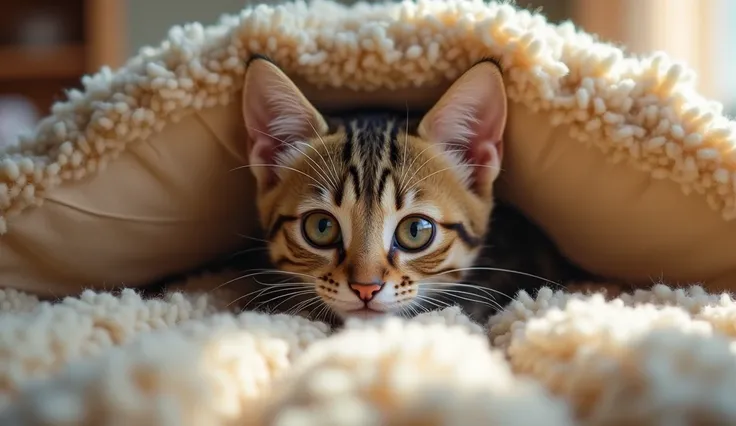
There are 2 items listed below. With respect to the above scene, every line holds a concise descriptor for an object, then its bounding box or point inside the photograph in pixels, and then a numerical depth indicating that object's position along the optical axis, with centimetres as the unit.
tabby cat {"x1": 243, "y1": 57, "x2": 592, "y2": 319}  24
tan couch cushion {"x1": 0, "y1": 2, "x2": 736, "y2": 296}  23
